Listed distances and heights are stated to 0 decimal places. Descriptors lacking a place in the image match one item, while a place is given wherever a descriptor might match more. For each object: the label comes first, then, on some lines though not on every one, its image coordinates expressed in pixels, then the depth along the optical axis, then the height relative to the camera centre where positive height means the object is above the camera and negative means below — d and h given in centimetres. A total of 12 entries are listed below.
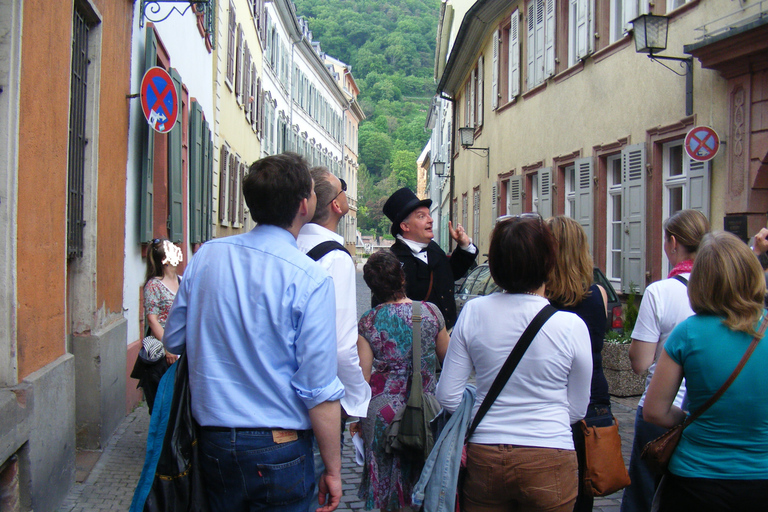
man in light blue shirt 246 -40
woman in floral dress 363 -56
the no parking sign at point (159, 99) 741 +141
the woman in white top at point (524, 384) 277 -49
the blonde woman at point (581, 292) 352 -20
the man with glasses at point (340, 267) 300 -8
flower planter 823 -133
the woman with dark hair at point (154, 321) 549 -54
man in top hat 439 -5
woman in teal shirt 258 -44
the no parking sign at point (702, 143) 900 +121
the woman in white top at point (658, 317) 354 -31
